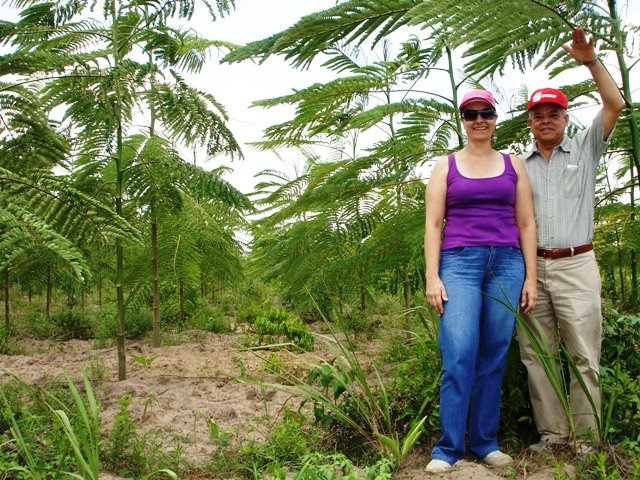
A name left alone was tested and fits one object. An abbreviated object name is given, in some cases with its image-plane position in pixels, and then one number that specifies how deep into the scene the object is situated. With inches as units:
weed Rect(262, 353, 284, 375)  201.0
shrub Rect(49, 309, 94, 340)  353.7
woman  132.2
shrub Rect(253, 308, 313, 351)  267.3
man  134.5
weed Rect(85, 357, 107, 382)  209.9
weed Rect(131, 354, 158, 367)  218.8
